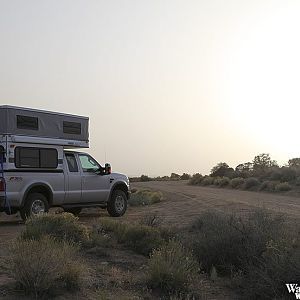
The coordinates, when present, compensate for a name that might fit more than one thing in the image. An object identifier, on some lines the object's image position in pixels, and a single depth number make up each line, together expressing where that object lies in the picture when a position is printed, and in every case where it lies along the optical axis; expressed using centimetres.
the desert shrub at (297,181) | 3592
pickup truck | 1450
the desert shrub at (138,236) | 1159
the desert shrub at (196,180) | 5704
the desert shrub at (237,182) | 4254
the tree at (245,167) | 6221
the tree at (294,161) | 5930
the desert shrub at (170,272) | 855
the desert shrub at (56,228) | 1083
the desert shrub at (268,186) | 3634
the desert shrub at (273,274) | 821
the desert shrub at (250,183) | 3966
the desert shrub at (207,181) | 5250
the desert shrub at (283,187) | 3422
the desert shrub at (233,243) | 1061
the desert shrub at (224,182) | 4664
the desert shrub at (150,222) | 1402
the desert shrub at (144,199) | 2553
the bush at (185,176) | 8589
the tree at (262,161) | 6178
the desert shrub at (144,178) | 8200
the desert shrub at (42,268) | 750
